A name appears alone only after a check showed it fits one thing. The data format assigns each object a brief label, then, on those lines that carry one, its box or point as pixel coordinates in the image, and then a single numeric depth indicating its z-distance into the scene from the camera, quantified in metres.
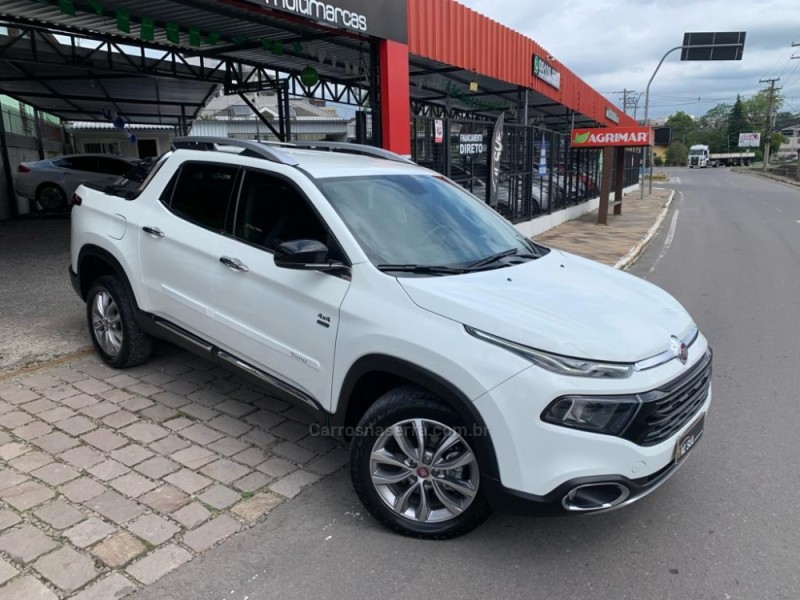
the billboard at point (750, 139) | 111.25
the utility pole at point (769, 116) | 70.73
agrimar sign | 17.70
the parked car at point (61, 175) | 15.48
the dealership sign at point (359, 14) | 6.97
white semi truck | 97.69
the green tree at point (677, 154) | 127.06
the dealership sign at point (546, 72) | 15.36
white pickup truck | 2.55
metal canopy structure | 9.83
